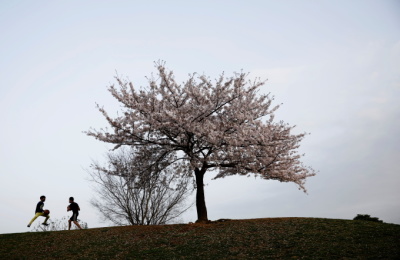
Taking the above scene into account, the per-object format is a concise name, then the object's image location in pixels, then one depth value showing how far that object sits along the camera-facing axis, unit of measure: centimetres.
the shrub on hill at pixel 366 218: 2302
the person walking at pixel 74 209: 2009
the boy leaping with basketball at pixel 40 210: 1970
